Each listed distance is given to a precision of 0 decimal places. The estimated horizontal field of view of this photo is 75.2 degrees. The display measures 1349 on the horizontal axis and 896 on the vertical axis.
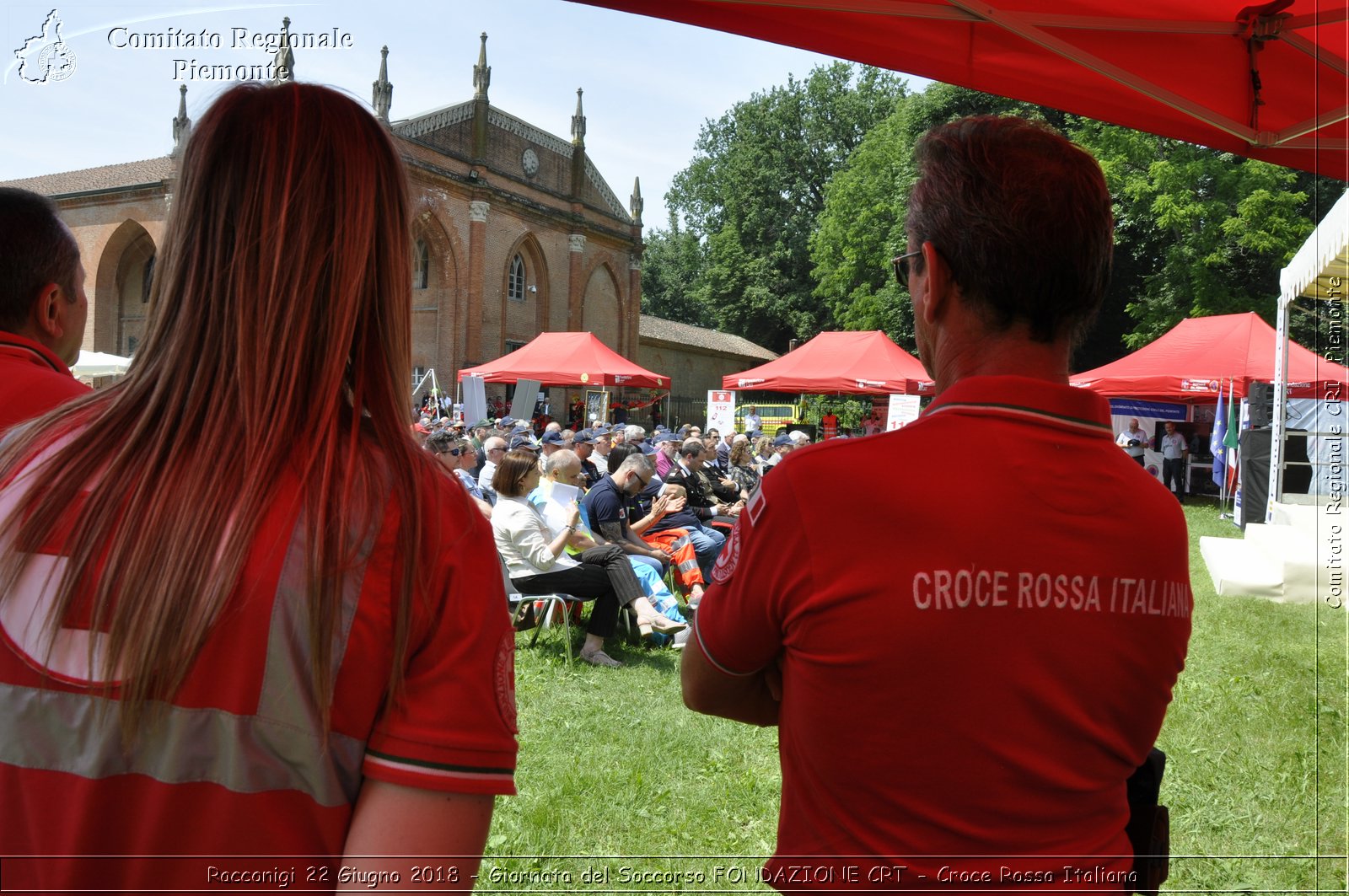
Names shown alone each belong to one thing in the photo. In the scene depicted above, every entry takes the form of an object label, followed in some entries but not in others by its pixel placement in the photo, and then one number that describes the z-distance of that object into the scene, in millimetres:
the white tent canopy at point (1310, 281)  5000
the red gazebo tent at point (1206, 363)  16891
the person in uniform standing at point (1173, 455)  21344
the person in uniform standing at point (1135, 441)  20844
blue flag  16881
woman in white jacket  7000
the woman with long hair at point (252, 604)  897
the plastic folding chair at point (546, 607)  6895
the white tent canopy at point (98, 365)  18828
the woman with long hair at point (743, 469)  12898
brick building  33344
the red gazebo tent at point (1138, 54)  2688
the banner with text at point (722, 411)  22328
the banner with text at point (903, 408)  18109
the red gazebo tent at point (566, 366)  19500
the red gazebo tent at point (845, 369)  18969
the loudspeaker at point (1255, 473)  14664
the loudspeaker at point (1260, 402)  15086
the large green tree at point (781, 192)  52750
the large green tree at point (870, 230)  36406
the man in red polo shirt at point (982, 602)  1191
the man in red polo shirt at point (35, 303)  2232
